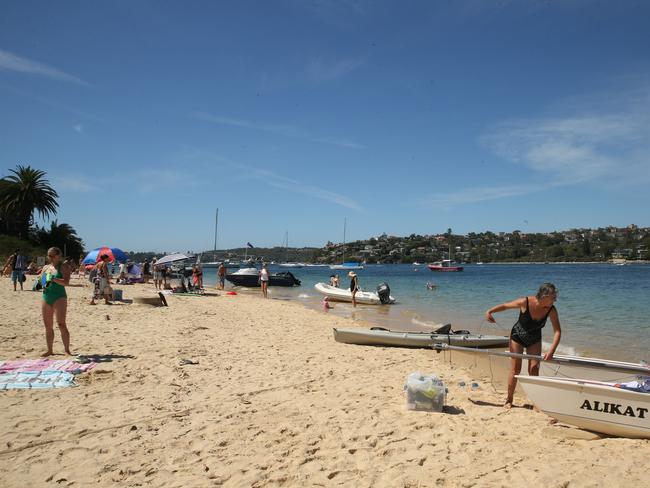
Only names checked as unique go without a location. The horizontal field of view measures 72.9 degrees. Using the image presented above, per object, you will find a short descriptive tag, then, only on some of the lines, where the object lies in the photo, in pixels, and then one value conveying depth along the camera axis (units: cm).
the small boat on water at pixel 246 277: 3409
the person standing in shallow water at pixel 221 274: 2793
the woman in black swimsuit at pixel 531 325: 547
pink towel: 644
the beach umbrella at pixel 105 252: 2346
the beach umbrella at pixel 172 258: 2415
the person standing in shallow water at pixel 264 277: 2412
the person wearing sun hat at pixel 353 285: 2062
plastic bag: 555
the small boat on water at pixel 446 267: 8714
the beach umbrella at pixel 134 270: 3190
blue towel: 575
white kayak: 1044
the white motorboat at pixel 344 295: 2272
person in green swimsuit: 718
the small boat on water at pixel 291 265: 14525
